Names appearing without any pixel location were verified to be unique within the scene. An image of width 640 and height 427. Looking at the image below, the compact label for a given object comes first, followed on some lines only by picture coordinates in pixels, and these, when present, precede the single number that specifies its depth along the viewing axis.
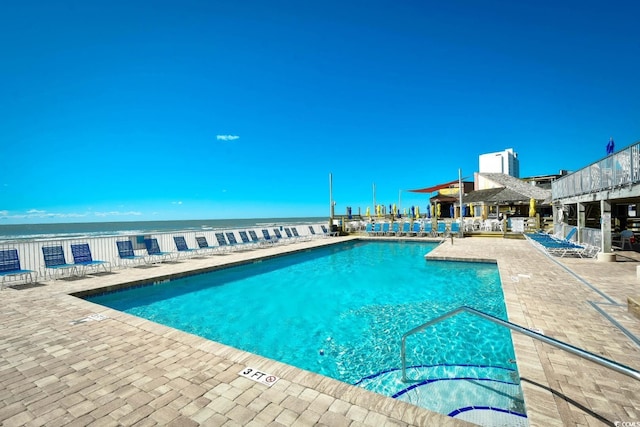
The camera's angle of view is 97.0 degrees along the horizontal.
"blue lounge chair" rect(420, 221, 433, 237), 17.30
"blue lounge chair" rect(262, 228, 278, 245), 15.24
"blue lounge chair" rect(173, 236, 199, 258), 10.83
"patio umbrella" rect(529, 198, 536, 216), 15.45
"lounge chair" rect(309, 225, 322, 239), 18.95
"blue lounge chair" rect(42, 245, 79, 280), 7.45
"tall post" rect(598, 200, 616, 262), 7.96
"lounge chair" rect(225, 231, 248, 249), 12.96
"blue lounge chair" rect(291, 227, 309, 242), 17.17
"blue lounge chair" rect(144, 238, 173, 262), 9.78
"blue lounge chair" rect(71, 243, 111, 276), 7.97
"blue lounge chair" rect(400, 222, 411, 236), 17.62
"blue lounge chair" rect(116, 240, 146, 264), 9.21
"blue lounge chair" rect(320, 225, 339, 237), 19.50
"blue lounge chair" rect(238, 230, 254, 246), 13.85
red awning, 27.16
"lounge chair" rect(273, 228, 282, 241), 16.02
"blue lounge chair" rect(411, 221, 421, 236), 17.52
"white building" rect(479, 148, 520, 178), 64.50
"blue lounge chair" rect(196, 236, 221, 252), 11.72
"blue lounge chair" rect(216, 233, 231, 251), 12.34
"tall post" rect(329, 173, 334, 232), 20.69
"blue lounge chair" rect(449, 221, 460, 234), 16.93
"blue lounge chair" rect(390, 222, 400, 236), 18.01
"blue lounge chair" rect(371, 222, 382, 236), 18.75
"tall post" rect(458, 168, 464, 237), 14.85
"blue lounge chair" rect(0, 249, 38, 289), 6.78
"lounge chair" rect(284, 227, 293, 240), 16.61
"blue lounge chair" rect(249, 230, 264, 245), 14.48
